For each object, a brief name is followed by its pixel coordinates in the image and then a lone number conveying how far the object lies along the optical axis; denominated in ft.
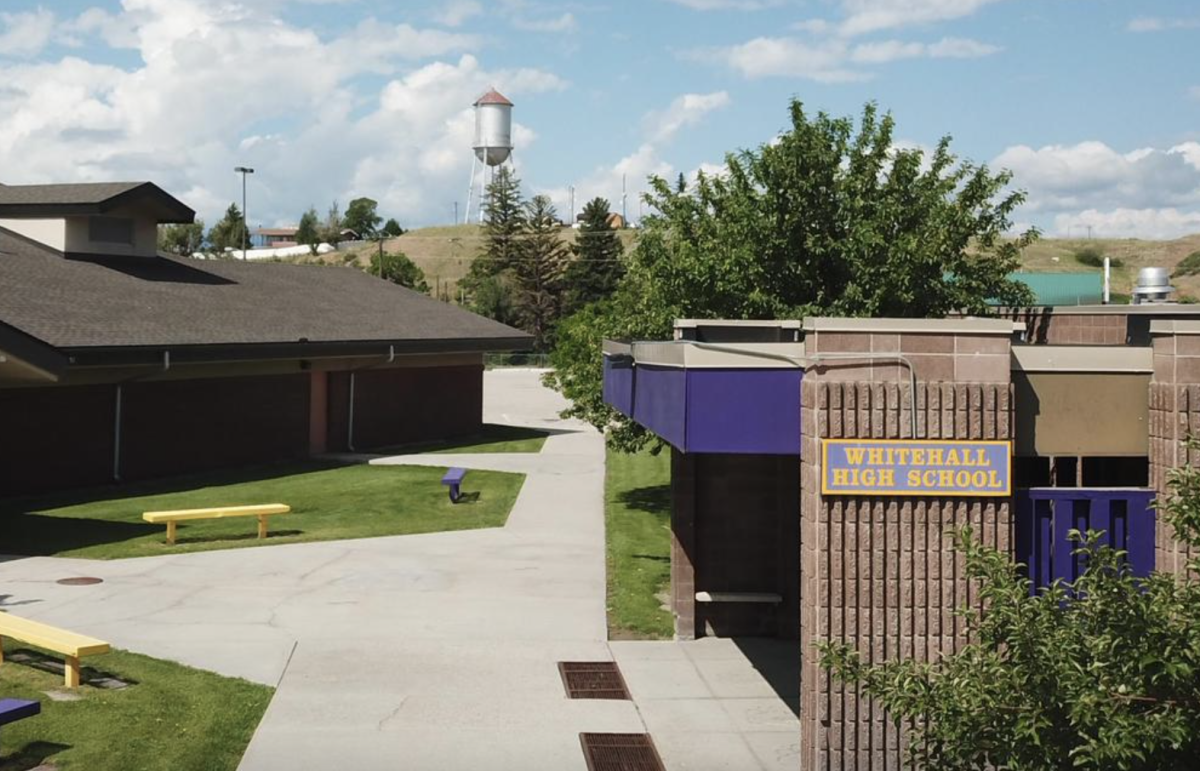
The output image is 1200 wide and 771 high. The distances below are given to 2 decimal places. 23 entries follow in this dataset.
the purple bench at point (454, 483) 86.02
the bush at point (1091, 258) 415.03
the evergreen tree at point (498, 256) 331.77
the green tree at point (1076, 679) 18.15
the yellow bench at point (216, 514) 68.18
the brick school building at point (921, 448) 30.86
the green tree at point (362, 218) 608.19
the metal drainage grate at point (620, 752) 34.99
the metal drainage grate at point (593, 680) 42.11
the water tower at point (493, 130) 478.59
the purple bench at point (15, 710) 32.55
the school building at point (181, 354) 82.69
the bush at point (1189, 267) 355.56
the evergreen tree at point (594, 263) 331.98
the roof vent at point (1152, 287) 80.74
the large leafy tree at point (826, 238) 60.64
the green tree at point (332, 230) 523.29
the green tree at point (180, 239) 411.75
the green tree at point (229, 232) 453.58
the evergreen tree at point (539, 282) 337.72
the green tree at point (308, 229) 529.45
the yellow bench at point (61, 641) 39.27
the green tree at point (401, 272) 343.26
